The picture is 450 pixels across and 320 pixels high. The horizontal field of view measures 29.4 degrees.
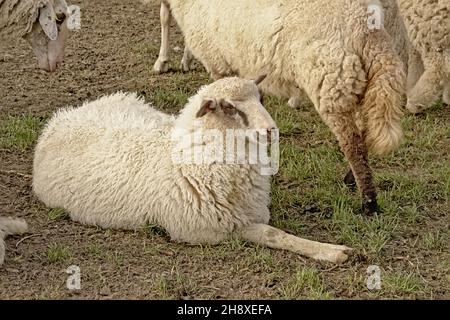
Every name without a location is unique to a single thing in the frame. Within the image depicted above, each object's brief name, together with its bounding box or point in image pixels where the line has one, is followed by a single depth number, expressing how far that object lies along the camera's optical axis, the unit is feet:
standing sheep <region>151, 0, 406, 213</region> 17.80
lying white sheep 16.90
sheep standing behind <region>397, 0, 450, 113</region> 22.27
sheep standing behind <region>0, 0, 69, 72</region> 17.71
